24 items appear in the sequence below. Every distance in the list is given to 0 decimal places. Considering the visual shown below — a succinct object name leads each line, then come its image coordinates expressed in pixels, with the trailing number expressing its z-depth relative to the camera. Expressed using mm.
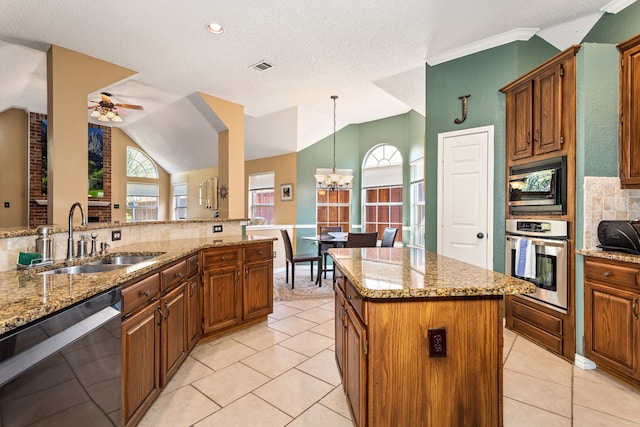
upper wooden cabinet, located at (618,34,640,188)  2311
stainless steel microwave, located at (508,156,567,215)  2612
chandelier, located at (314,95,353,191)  5747
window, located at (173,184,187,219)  9188
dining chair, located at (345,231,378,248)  4828
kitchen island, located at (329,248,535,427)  1288
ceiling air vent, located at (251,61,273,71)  3734
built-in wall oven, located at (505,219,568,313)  2582
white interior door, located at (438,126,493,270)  3311
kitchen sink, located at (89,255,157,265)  2270
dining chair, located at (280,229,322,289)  5104
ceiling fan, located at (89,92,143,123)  5051
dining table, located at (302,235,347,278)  5105
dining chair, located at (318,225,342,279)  5345
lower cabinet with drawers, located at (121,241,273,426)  1646
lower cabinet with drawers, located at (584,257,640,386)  2072
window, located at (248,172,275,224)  7445
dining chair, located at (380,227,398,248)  5266
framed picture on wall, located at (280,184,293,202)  6973
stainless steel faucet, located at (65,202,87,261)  1979
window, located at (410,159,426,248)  5691
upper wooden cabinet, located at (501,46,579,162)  2547
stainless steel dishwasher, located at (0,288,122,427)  944
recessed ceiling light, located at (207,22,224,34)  2951
